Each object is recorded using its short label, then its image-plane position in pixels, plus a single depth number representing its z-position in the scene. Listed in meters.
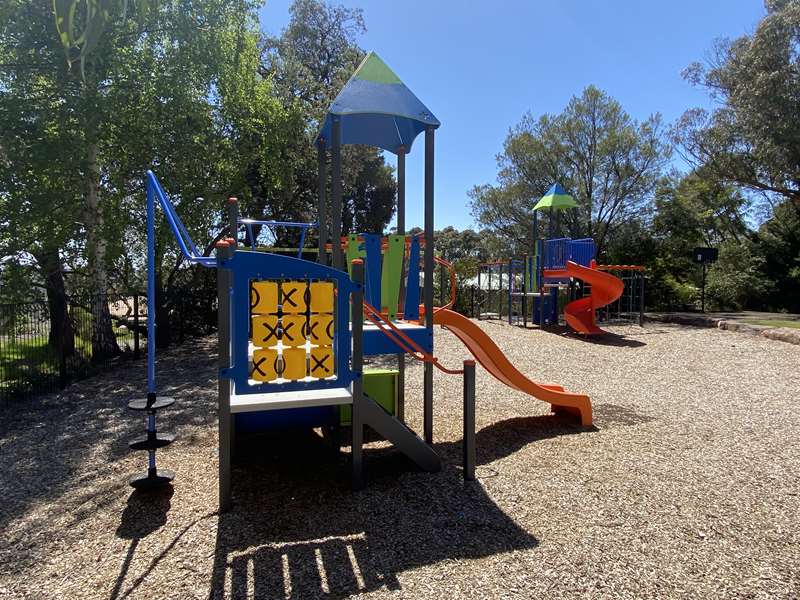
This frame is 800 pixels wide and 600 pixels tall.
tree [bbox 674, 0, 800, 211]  15.70
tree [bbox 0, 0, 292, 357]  8.43
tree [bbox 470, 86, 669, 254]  20.34
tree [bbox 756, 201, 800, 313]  21.83
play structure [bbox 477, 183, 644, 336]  13.12
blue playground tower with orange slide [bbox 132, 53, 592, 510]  3.53
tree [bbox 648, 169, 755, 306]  21.80
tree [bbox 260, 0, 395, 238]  15.12
